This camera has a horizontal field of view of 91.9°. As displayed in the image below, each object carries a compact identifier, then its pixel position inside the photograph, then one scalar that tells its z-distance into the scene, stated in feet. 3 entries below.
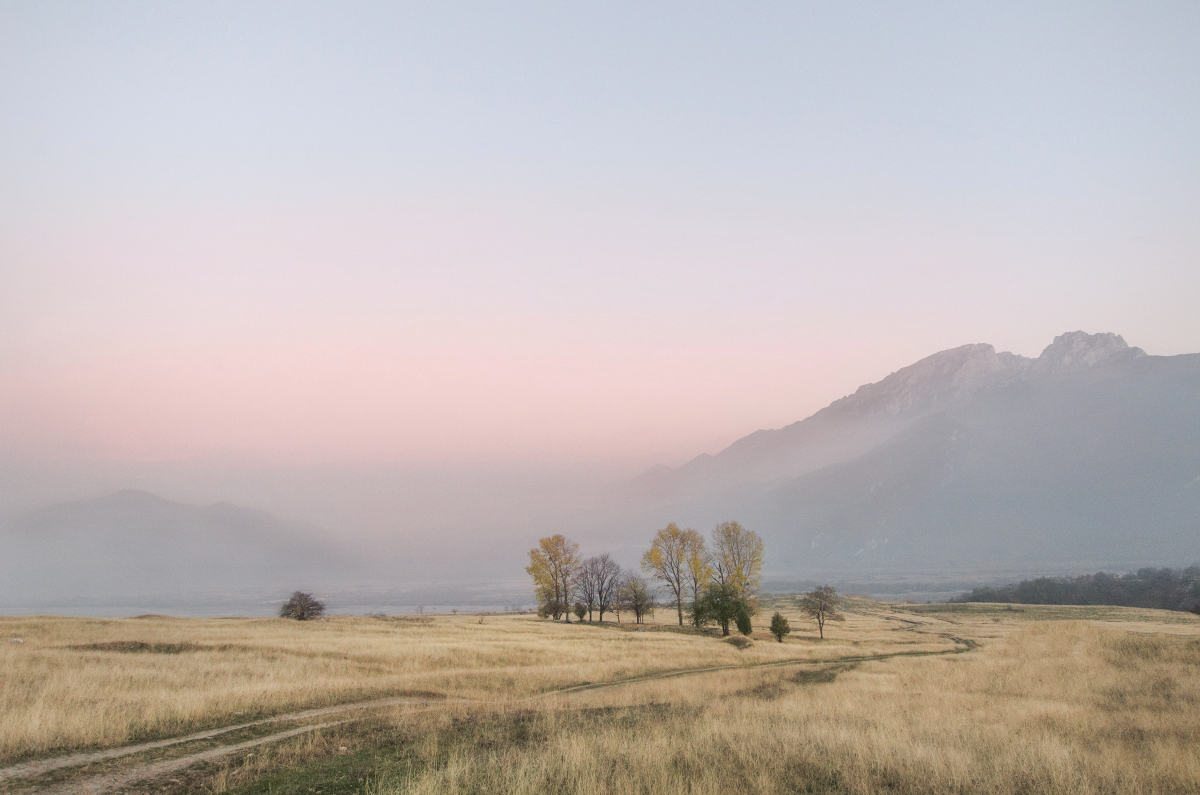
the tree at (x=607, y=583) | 286.25
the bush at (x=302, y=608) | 243.19
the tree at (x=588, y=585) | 284.37
